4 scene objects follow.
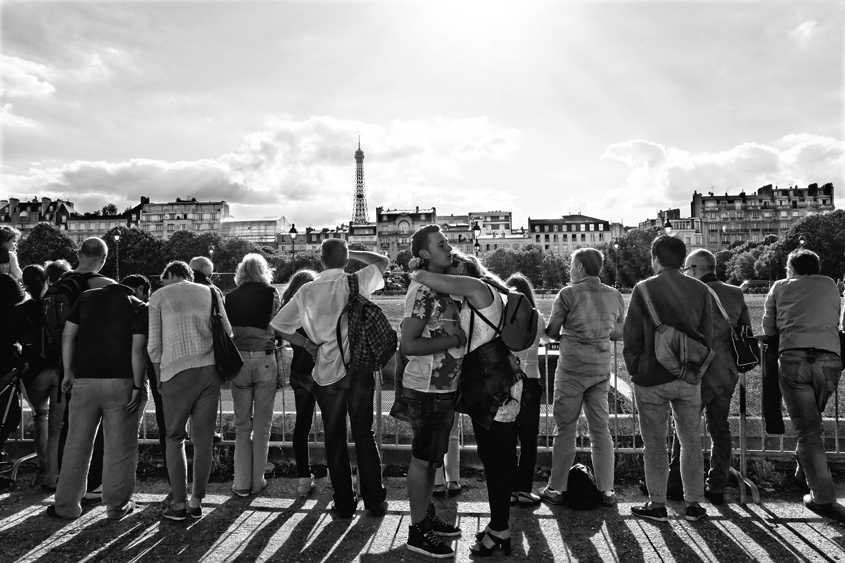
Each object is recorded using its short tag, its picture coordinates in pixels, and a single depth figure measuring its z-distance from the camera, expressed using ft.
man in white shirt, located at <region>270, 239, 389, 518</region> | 15.76
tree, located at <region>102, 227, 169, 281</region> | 280.92
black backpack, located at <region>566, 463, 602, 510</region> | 16.44
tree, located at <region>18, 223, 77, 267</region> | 251.39
